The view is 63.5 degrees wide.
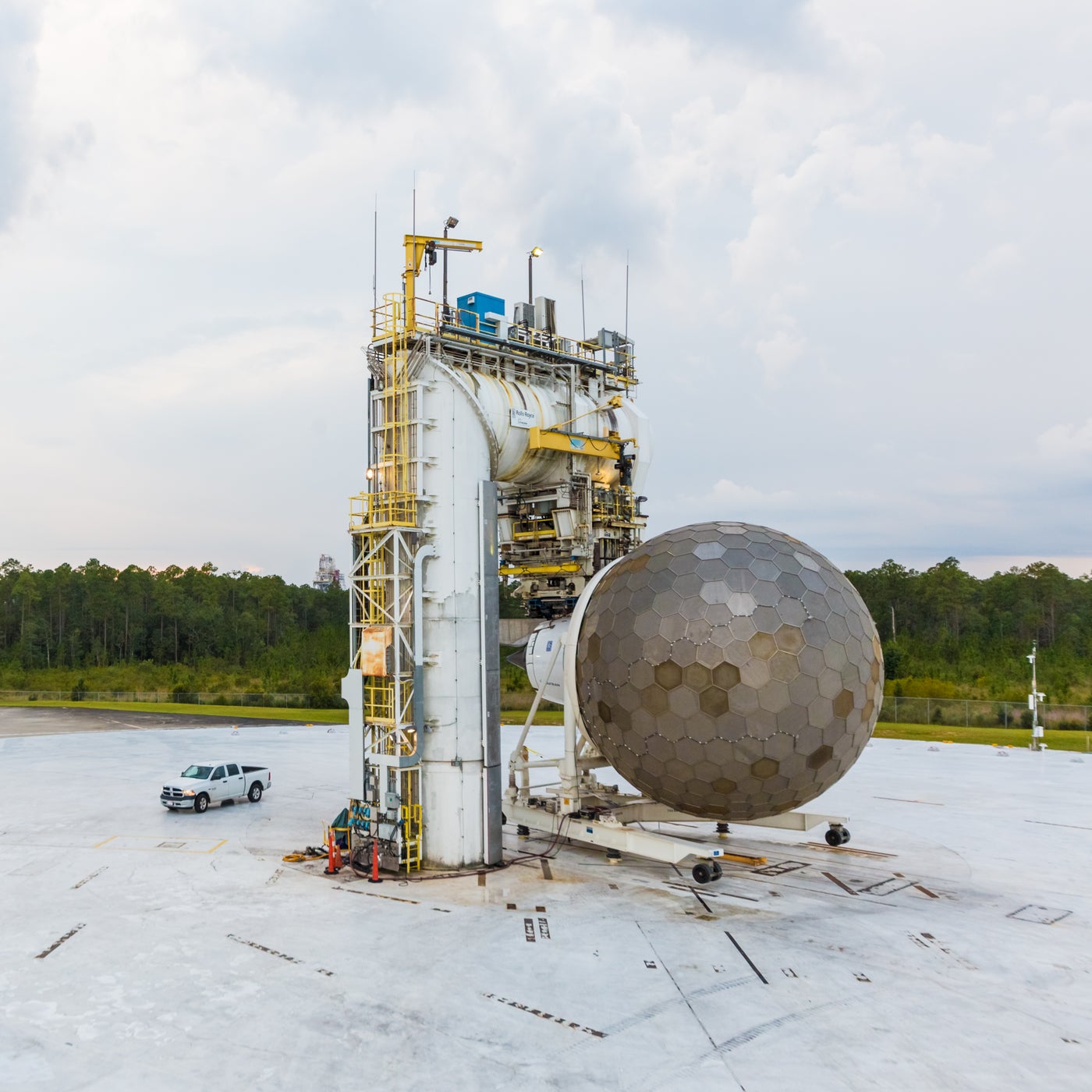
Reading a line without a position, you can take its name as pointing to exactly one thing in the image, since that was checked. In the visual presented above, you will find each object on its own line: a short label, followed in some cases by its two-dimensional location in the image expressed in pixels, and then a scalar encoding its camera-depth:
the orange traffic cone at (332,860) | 20.38
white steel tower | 20.69
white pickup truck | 27.42
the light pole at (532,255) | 26.75
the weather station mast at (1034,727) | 41.84
